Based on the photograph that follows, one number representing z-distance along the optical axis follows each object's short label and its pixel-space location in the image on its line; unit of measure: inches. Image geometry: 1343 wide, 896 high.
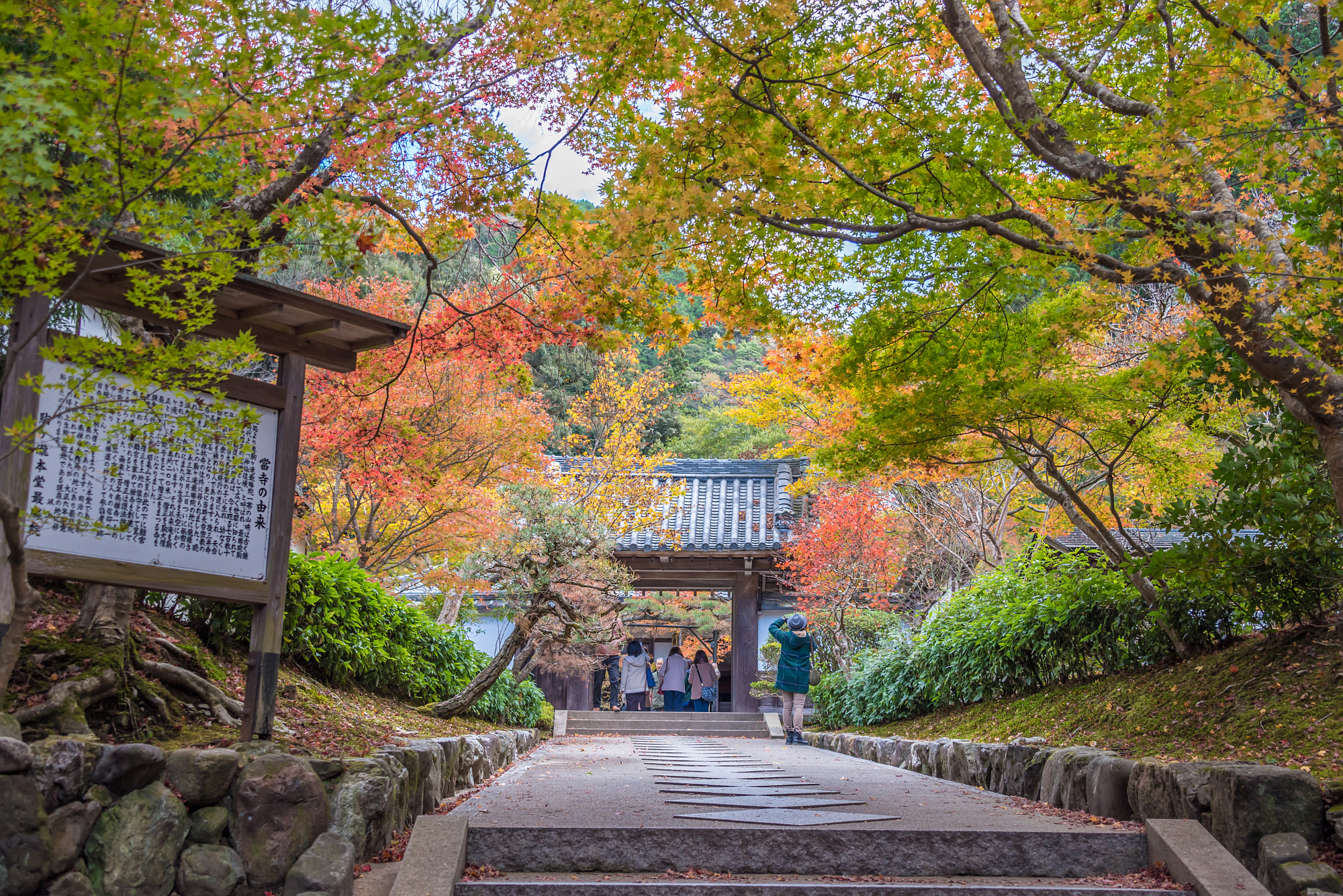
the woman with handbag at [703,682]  816.3
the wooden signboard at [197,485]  148.9
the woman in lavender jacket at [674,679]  739.4
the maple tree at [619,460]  599.5
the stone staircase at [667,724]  632.4
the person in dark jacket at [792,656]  496.7
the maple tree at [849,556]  525.0
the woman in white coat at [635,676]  757.3
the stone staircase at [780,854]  138.3
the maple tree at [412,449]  330.0
